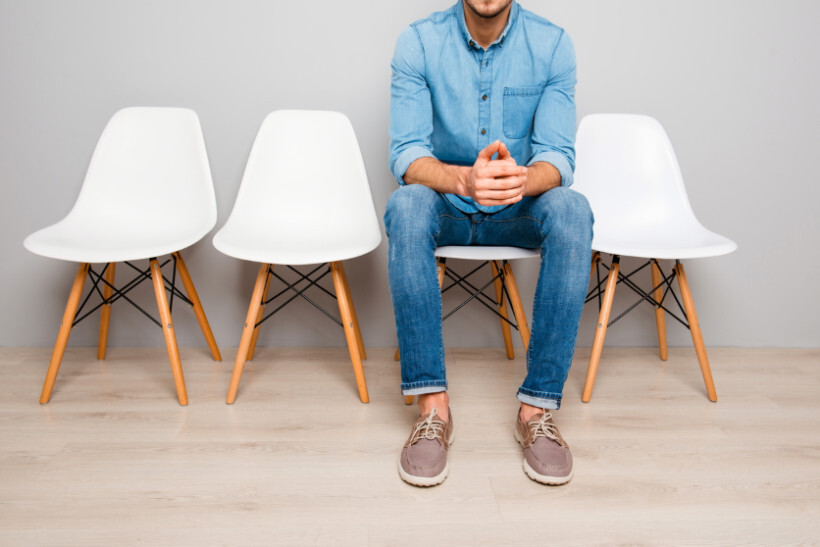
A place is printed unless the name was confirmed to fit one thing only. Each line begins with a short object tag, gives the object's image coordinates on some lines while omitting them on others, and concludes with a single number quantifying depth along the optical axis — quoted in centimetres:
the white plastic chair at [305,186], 180
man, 132
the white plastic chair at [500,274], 154
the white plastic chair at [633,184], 181
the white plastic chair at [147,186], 183
